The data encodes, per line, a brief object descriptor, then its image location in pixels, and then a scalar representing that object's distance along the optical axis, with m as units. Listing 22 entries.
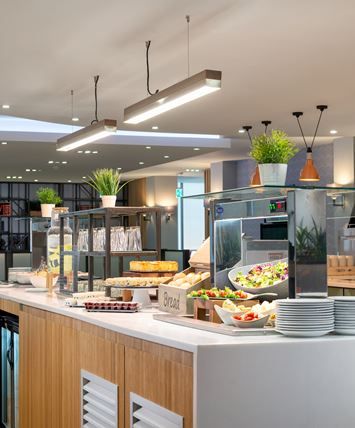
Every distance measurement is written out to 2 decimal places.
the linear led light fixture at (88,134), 6.77
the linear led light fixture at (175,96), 4.91
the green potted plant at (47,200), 7.77
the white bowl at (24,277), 7.23
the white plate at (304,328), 2.98
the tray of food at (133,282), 4.74
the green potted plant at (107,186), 5.91
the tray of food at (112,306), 4.23
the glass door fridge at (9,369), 5.65
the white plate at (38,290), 6.30
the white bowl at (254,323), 3.13
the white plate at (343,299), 3.10
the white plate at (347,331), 3.09
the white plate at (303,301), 3.02
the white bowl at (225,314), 3.22
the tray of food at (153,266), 5.27
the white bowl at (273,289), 3.62
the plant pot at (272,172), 3.75
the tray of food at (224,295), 3.55
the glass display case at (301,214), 3.16
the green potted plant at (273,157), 3.76
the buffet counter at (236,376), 2.79
